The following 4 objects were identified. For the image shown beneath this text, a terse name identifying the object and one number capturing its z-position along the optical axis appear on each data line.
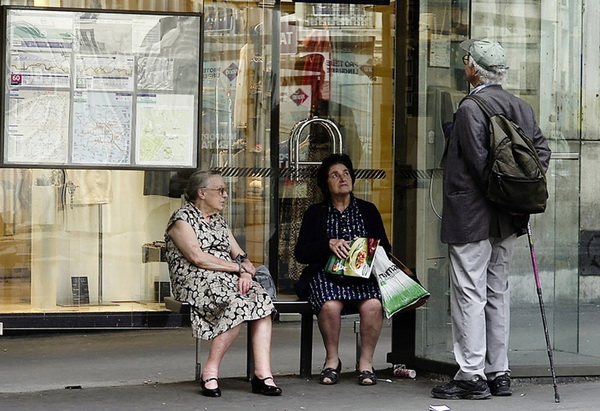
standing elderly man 9.94
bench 10.81
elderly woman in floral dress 10.26
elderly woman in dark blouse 10.89
